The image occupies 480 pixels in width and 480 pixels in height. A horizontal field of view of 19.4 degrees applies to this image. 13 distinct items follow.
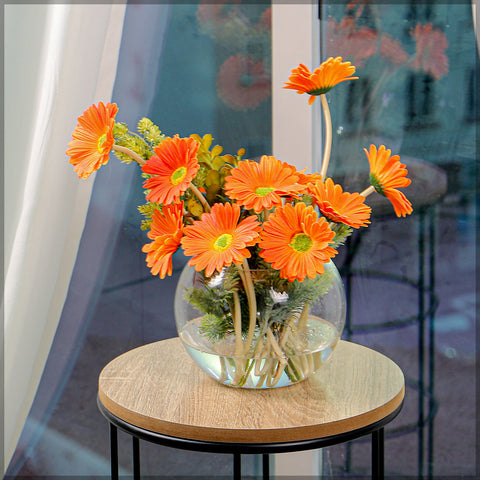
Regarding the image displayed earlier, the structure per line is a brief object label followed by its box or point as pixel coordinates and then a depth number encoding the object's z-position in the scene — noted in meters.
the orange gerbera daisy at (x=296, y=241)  1.54
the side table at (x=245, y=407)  1.56
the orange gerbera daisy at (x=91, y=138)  1.55
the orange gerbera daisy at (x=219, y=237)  1.53
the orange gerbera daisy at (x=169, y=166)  1.55
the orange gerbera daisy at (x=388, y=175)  1.62
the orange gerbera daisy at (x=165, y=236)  1.56
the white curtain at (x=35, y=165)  2.00
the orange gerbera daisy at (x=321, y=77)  1.63
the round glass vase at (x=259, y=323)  1.61
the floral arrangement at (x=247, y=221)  1.55
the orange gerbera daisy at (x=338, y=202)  1.58
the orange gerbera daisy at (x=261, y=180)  1.56
